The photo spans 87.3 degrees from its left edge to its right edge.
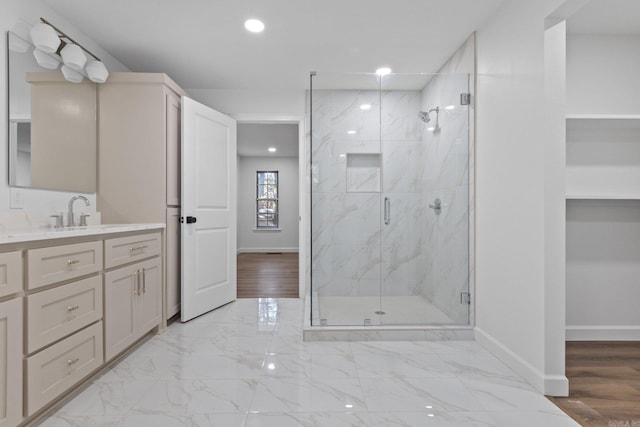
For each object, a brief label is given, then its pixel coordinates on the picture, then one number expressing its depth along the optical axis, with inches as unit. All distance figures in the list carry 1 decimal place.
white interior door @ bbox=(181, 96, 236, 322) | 117.4
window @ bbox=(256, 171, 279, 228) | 327.6
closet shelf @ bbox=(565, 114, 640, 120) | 87.3
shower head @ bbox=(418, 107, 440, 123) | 117.1
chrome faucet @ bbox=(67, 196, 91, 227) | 89.0
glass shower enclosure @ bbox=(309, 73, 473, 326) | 113.9
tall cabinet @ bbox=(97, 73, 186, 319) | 106.7
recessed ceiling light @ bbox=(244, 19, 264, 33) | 97.0
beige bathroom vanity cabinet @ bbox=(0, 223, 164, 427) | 53.3
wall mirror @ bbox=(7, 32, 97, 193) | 80.2
